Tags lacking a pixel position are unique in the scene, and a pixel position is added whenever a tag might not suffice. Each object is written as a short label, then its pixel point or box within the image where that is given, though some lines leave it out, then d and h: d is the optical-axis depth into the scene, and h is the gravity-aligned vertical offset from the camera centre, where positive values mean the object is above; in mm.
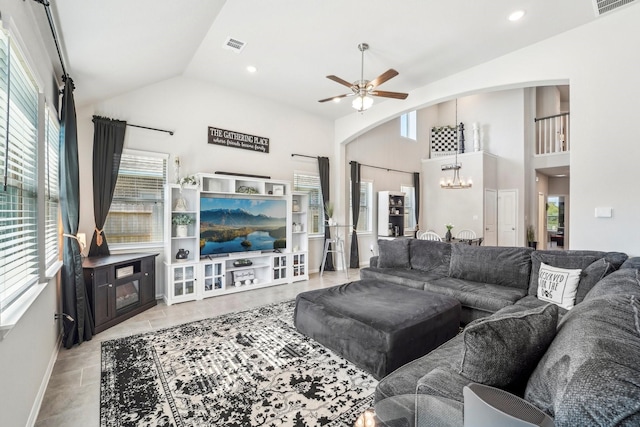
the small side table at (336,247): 6172 -780
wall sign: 5039 +1317
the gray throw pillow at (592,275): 2692 -607
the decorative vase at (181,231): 4430 -277
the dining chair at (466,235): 6946 -577
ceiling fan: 3461 +1532
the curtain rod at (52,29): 1861 +1400
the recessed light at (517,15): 3127 +2130
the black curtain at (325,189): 6418 +508
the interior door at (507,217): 7578 -166
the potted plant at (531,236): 7667 -668
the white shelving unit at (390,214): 7387 -62
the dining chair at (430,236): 6582 -570
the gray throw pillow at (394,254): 4547 -672
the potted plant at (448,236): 6095 -521
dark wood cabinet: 3188 -883
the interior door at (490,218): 7641 -188
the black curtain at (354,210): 6914 +41
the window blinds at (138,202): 4180 +167
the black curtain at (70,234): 2910 -208
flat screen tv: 4730 -210
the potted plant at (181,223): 4434 -160
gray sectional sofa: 708 -483
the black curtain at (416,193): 8492 +534
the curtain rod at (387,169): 7371 +1150
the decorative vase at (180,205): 4447 +111
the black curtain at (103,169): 3879 +600
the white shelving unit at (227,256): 4367 -742
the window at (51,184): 2736 +297
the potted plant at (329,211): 6477 +19
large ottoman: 2279 -967
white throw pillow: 2773 -734
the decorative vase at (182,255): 4477 -648
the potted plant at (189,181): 4452 +483
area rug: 1929 -1336
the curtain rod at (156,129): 4284 +1280
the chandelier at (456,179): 6906 +875
